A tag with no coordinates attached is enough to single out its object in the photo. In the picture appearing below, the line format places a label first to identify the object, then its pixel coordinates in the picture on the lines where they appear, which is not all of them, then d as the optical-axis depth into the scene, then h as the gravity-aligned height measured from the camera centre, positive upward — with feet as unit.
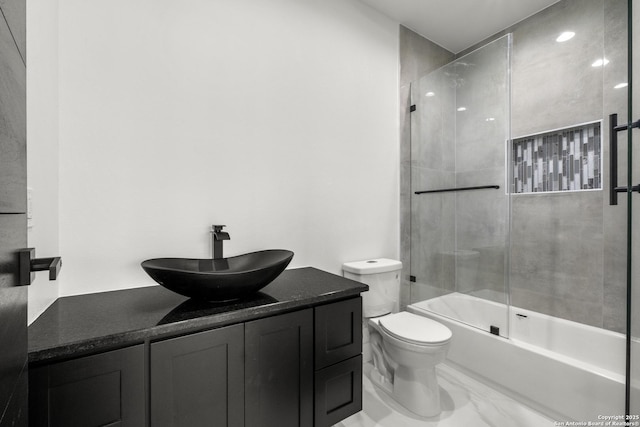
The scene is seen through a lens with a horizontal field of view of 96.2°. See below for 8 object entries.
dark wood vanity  2.80 -1.71
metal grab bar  7.02 +0.62
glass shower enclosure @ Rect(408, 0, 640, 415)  6.23 +0.84
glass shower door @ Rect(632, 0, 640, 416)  3.52 -0.20
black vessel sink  3.59 -0.86
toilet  5.49 -2.56
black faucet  4.87 -0.44
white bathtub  5.12 -3.03
